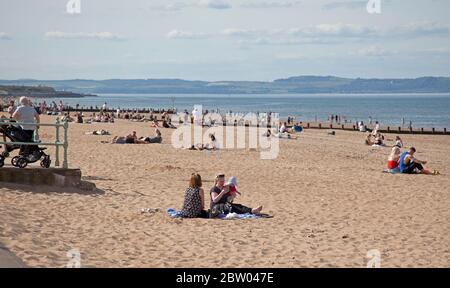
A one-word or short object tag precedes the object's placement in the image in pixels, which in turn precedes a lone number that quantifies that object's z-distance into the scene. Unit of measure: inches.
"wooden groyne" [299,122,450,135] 2315.5
